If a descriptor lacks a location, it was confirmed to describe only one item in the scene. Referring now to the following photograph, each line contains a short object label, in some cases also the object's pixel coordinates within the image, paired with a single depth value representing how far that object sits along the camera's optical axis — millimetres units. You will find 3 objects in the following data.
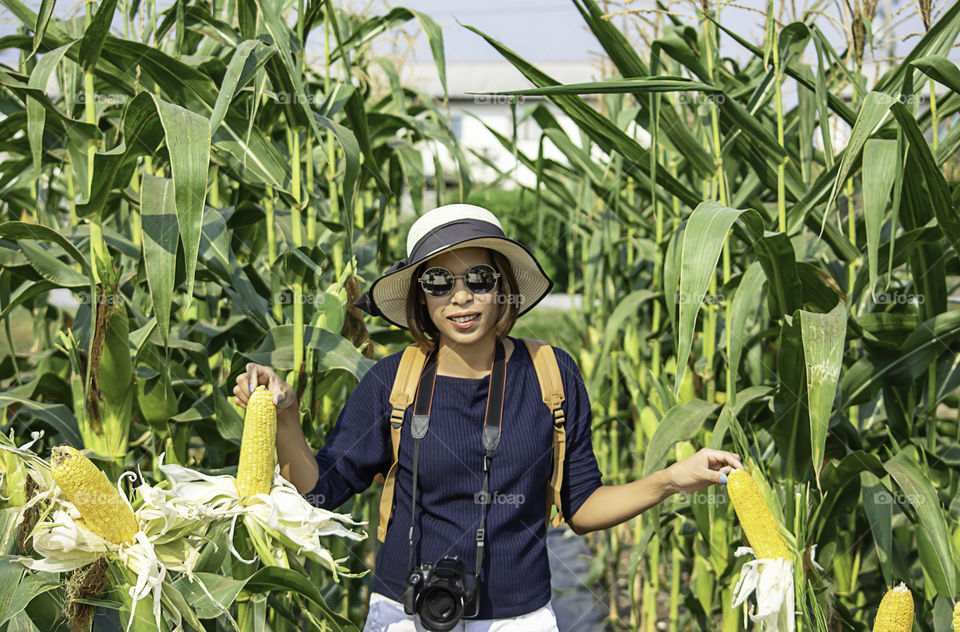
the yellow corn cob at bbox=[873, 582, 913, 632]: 1255
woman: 1539
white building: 21117
